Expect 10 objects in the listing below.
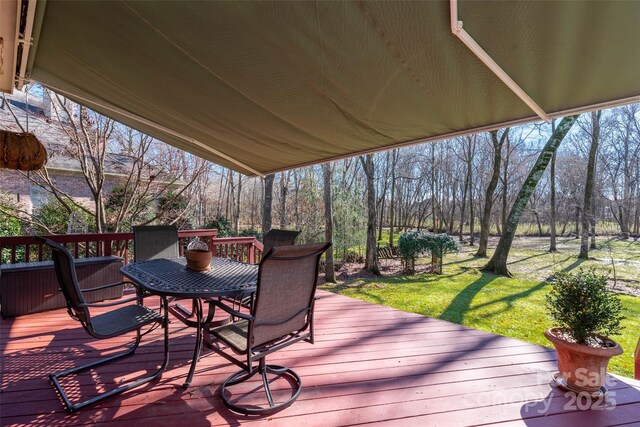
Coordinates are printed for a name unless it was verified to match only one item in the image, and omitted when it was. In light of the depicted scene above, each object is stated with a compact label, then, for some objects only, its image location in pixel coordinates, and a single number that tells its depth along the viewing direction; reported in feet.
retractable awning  4.61
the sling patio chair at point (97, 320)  6.38
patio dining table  6.61
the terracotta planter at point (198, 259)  8.64
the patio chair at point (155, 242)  11.37
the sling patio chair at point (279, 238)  11.70
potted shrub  7.10
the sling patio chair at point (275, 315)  5.91
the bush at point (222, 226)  35.47
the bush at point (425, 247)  31.63
